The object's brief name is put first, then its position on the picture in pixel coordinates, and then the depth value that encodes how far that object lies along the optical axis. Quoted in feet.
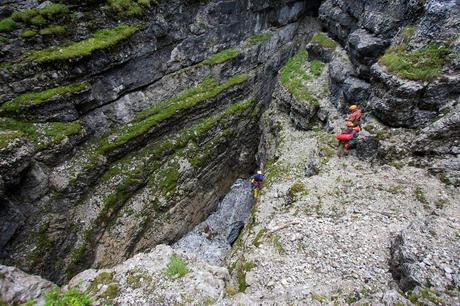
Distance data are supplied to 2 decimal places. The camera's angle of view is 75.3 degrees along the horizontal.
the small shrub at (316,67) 83.82
